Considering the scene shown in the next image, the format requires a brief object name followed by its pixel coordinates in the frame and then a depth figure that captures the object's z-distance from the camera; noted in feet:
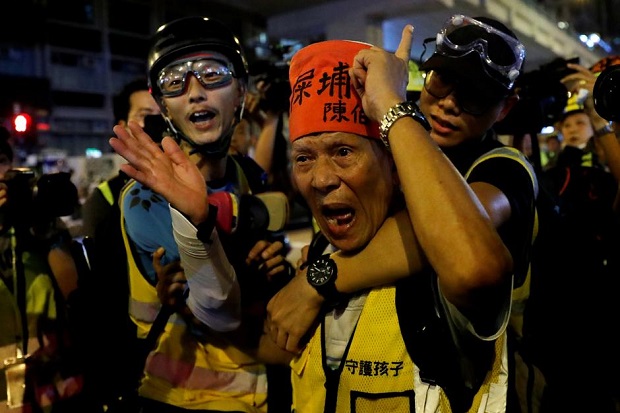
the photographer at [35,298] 7.18
